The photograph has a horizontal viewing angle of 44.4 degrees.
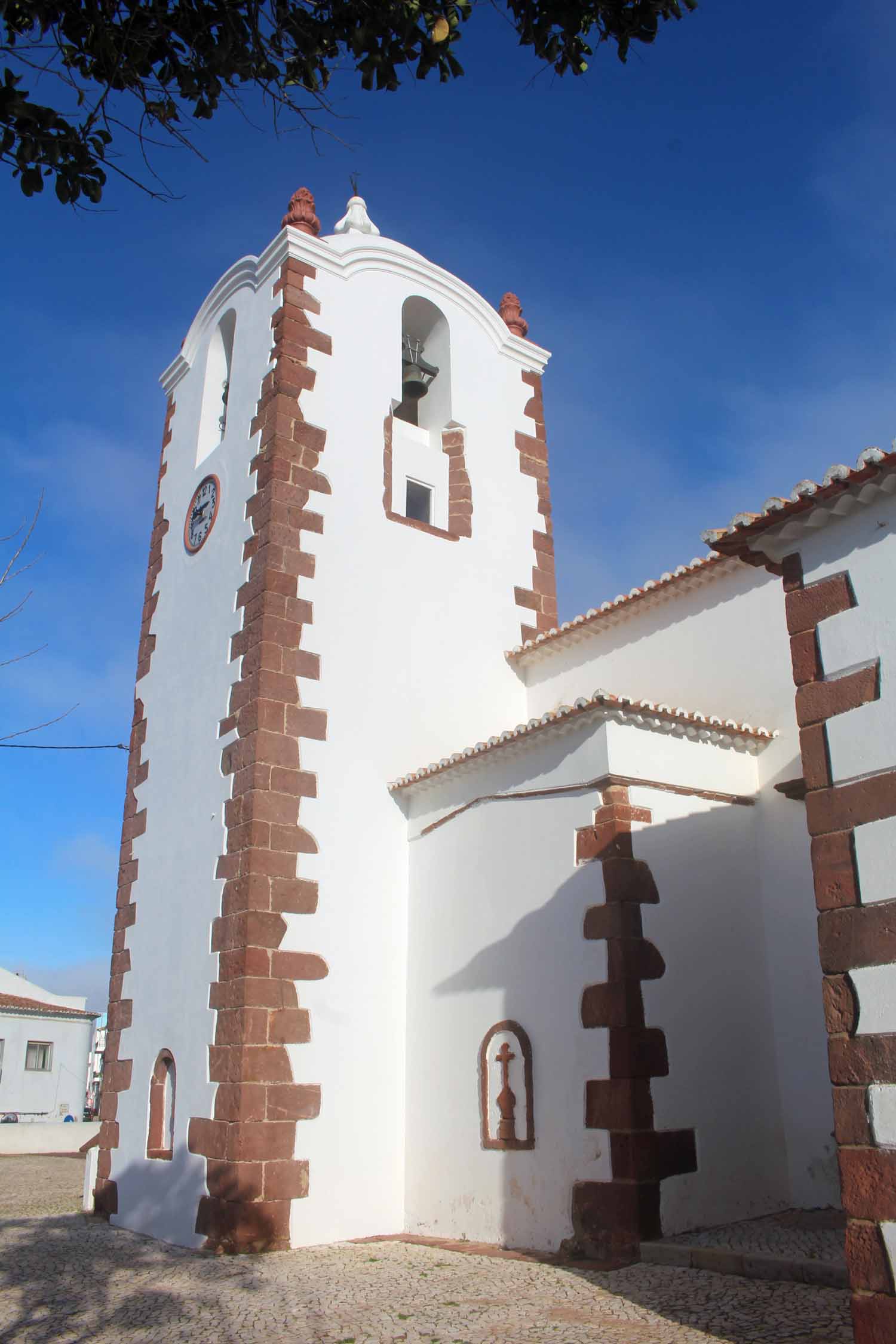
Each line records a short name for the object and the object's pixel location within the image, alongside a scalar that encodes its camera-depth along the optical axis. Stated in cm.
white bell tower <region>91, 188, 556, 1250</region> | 830
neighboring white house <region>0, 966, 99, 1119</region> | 2895
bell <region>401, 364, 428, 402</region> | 1189
